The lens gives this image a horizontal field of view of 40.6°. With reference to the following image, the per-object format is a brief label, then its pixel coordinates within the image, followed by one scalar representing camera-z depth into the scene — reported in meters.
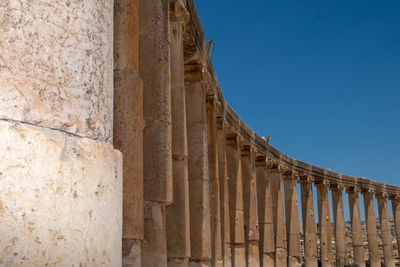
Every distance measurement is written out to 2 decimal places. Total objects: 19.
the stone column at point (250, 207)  27.05
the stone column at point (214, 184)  19.84
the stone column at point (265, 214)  29.75
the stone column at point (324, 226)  36.72
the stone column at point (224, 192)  22.49
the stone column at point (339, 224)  38.78
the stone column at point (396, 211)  44.81
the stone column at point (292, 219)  33.88
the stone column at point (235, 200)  25.05
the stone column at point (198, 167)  16.52
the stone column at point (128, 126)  8.33
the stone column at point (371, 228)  41.16
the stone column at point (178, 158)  13.52
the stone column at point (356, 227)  39.84
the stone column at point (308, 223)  35.47
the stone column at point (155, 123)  10.78
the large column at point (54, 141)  3.29
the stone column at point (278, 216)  31.67
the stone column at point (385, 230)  41.97
